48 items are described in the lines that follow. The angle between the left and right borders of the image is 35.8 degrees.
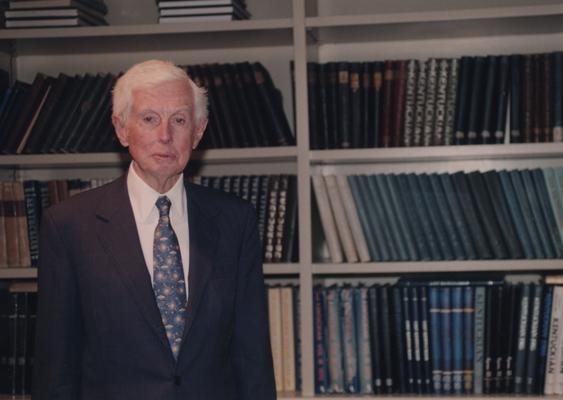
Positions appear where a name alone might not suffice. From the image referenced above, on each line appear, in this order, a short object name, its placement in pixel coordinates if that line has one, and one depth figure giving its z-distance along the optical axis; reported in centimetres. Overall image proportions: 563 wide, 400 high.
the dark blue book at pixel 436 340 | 260
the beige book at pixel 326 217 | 265
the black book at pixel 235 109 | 267
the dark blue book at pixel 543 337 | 257
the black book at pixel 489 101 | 260
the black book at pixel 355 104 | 264
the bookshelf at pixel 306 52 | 256
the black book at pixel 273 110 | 266
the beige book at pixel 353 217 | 264
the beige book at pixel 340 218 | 264
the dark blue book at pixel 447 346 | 259
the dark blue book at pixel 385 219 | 264
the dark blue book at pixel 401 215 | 263
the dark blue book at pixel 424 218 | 263
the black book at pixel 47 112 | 272
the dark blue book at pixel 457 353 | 259
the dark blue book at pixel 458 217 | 261
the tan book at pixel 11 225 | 273
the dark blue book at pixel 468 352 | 259
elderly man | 178
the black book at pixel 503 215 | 259
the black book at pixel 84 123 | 271
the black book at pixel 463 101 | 261
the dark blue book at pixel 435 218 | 262
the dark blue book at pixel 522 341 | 257
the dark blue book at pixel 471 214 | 260
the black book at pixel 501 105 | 261
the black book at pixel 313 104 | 263
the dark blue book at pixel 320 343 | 263
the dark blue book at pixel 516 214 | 260
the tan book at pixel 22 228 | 274
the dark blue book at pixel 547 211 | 258
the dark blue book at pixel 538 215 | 259
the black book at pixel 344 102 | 264
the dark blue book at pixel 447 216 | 261
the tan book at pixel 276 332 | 266
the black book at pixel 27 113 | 272
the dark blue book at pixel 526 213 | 259
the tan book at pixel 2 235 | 272
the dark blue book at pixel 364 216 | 265
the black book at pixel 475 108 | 261
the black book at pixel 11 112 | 273
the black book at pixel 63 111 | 272
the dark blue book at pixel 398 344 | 261
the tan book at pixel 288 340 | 266
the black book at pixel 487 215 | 260
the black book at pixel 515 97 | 260
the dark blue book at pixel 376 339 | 262
